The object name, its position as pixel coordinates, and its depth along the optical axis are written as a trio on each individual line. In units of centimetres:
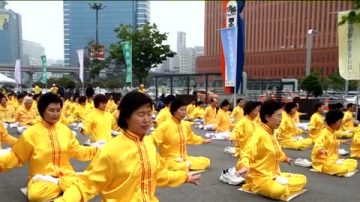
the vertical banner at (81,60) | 2244
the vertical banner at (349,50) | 1072
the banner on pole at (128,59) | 2023
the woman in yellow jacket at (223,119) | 1268
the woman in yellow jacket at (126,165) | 283
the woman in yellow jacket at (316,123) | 1011
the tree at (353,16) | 1003
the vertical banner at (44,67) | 2856
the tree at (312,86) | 2473
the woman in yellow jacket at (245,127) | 832
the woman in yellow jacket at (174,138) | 648
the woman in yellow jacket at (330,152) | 664
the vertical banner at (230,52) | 1112
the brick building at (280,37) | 7338
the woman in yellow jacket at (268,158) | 517
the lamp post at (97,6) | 3302
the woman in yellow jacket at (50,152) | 472
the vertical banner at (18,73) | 2617
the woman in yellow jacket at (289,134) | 1030
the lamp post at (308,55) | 2866
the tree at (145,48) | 2486
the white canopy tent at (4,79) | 2036
